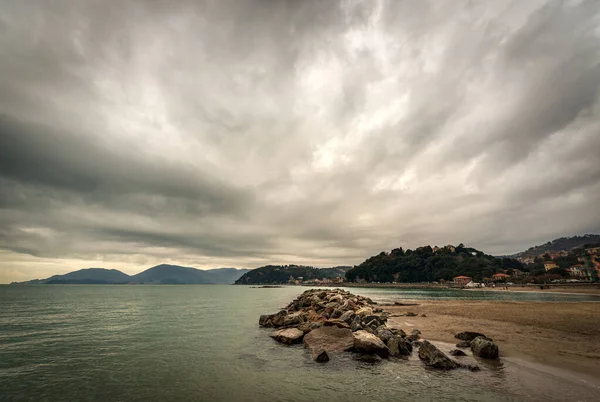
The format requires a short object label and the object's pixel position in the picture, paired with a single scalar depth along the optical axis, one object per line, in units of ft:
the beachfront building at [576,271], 489.46
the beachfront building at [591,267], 440.45
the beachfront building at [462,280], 527.81
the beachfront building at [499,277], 501.97
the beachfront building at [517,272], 573.33
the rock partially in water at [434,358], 46.34
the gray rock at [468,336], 64.54
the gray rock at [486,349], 51.67
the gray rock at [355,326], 72.64
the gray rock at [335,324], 74.62
